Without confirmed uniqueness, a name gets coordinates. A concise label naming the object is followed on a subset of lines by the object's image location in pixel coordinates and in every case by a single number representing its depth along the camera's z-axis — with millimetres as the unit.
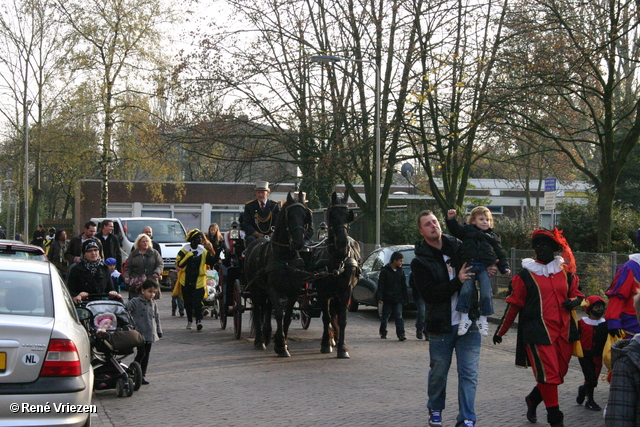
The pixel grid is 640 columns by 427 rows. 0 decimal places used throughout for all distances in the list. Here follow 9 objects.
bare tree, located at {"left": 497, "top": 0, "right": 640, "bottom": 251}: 16375
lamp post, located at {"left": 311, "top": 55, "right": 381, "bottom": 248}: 22297
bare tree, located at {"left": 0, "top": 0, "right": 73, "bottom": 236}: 42969
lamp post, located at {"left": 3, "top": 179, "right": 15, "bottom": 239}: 53144
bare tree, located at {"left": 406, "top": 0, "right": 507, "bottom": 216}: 21438
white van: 23828
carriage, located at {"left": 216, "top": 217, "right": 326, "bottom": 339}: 11945
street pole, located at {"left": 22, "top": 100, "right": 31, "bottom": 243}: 42688
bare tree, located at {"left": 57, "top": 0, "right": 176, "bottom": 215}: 38531
